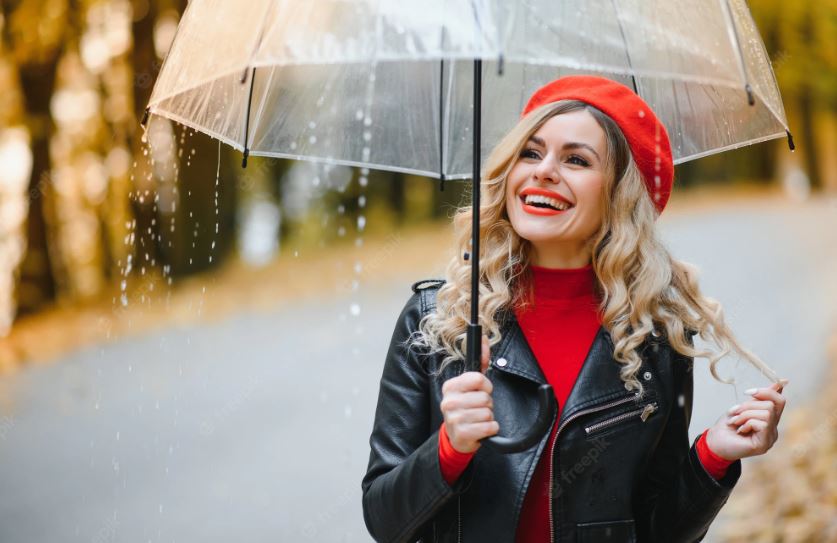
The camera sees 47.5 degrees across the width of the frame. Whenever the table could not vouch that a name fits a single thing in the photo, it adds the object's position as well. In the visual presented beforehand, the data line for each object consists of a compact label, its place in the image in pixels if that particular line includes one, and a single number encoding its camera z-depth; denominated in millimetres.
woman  2400
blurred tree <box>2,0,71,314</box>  12445
